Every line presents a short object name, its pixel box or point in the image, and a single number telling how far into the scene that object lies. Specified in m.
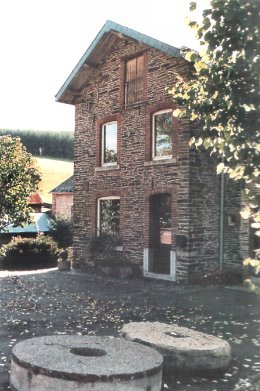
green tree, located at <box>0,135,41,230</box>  18.50
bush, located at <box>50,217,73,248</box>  28.08
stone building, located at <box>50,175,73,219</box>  33.86
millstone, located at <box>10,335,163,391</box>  4.73
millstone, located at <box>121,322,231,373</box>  6.07
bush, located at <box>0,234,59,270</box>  22.56
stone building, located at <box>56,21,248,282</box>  13.80
